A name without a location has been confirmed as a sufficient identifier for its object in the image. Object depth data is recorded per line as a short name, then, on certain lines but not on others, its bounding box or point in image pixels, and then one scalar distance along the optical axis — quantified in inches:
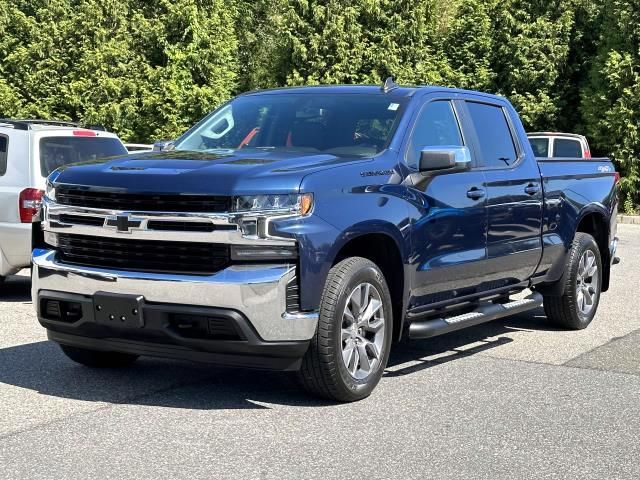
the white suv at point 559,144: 738.2
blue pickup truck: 217.5
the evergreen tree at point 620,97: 990.4
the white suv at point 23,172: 388.5
